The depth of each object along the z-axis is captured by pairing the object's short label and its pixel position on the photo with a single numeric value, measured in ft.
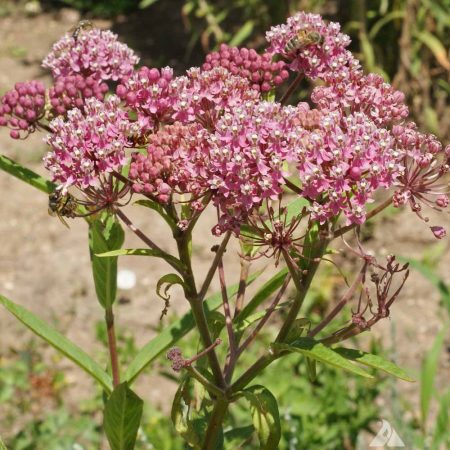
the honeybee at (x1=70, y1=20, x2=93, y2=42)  1.13
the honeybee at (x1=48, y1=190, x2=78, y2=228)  0.94
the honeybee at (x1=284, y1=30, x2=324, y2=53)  0.98
